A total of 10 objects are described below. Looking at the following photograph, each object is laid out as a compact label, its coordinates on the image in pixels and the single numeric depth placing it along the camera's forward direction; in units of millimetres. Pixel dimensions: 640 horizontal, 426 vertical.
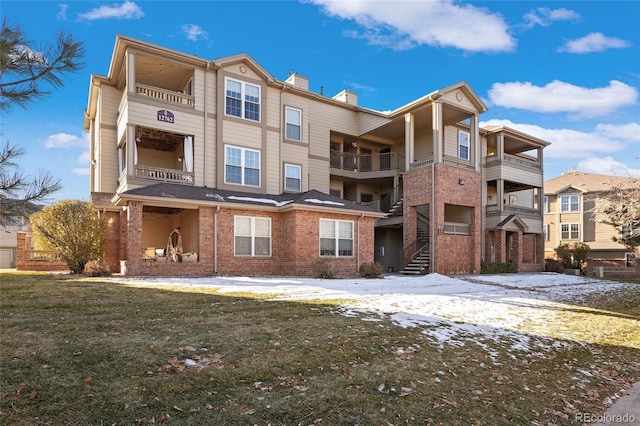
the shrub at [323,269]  17094
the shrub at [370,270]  18359
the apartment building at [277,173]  17625
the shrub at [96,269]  14831
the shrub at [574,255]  31500
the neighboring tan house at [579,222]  37344
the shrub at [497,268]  24328
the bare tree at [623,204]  16078
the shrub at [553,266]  29516
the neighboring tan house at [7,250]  30823
